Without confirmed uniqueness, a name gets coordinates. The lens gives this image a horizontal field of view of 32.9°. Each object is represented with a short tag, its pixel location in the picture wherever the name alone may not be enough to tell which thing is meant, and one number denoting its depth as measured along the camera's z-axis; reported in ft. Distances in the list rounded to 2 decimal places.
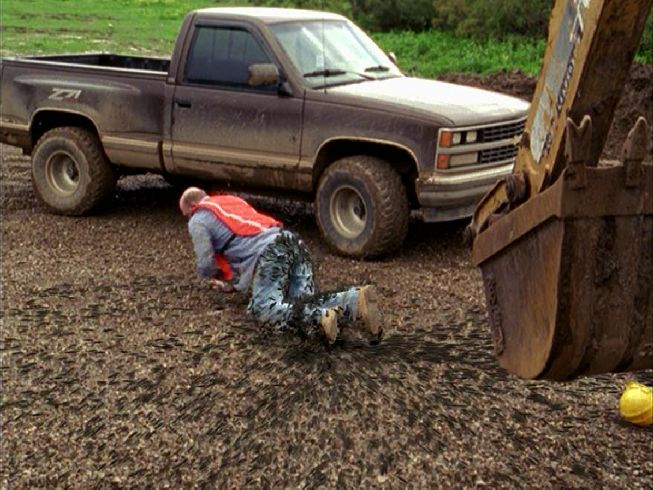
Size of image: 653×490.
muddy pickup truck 28.86
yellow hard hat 18.19
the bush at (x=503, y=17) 82.38
